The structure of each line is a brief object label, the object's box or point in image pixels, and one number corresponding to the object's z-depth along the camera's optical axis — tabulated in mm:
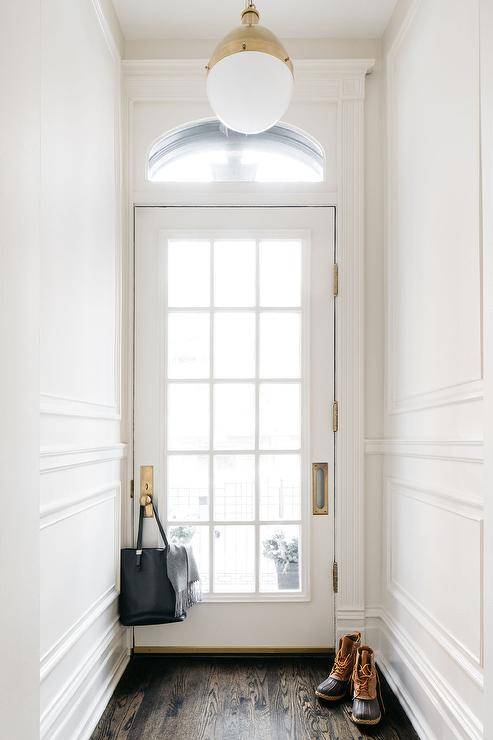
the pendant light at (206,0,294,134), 1893
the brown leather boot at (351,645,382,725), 2252
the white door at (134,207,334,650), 2863
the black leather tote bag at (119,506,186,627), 2709
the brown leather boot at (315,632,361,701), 2438
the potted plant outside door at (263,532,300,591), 2887
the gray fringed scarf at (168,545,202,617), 2712
